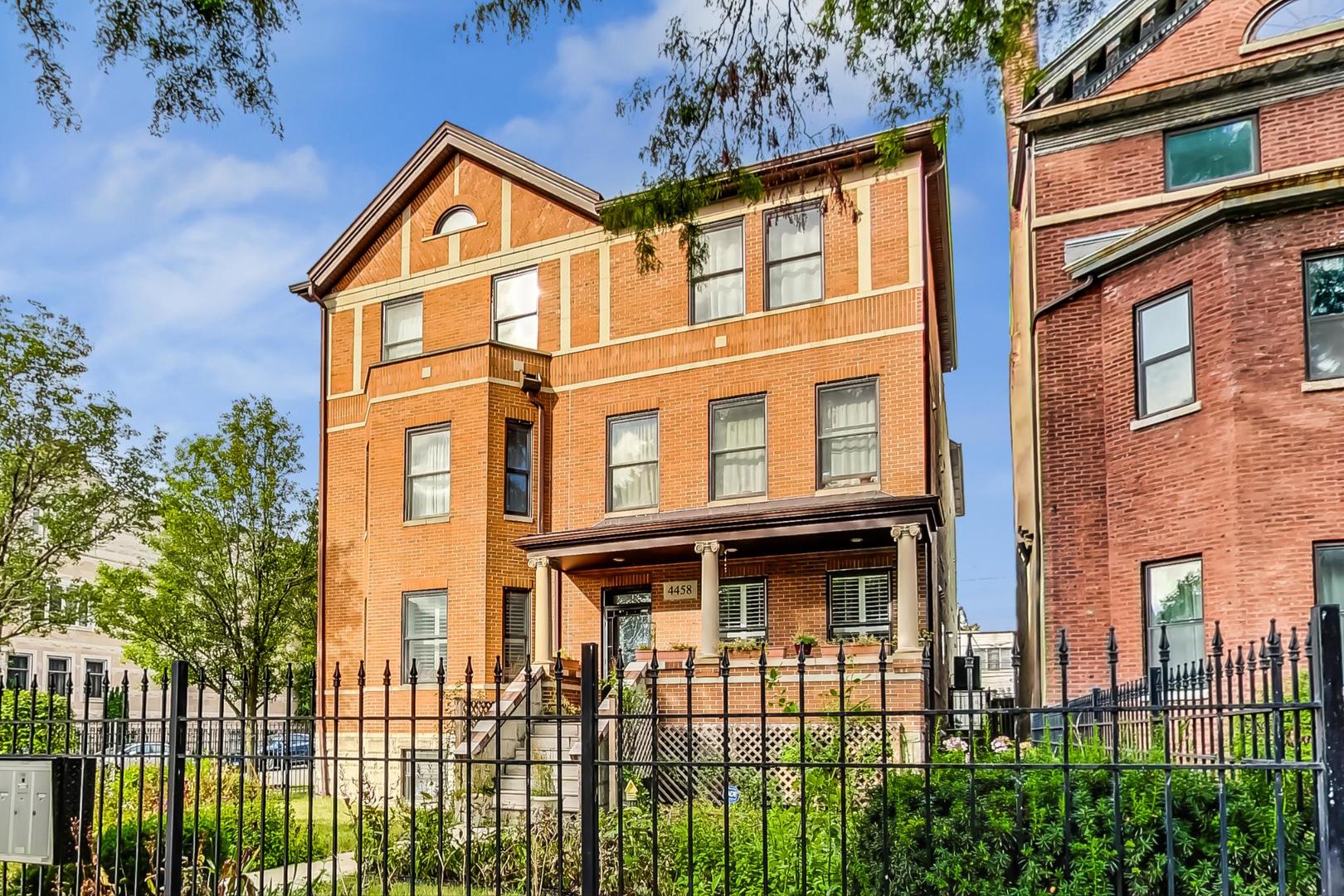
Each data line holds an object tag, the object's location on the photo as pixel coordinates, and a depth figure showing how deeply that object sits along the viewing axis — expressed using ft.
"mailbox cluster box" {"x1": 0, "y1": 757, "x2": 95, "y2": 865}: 25.23
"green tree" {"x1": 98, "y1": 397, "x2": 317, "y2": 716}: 94.22
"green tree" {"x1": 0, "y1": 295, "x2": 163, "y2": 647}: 85.10
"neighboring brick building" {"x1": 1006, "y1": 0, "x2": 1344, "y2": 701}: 47.44
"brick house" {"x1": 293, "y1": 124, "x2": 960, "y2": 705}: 63.36
